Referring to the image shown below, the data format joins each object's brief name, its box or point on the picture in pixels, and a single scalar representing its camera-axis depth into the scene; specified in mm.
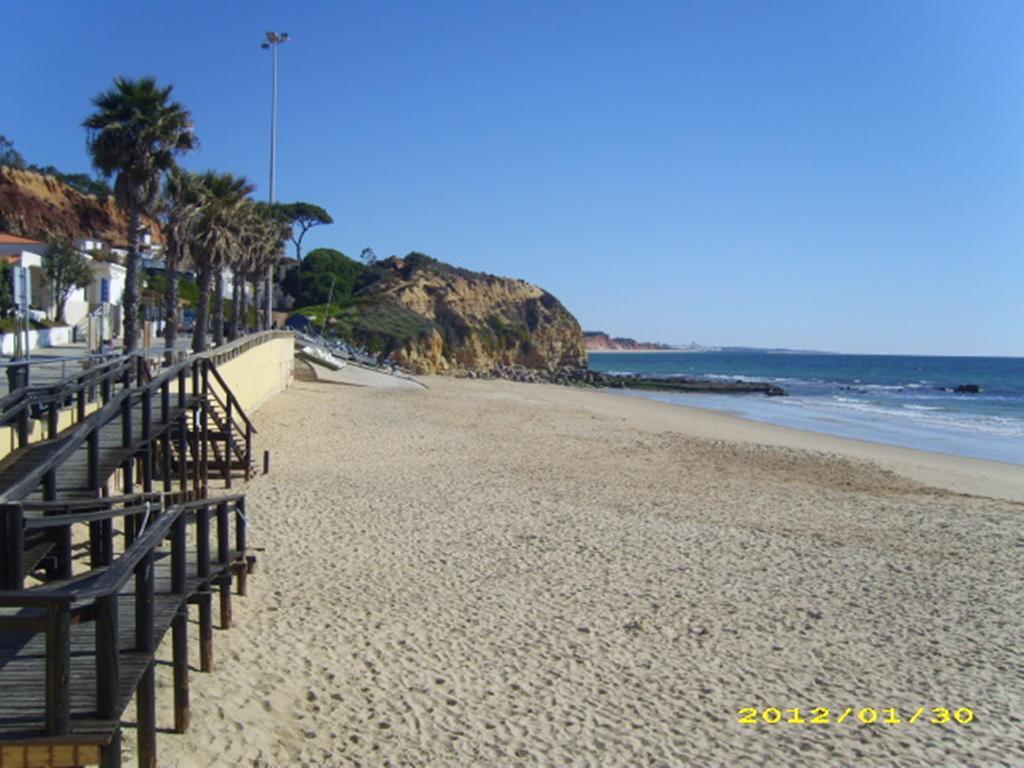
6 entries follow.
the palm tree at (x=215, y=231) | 27875
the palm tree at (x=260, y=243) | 35875
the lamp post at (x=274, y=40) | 37812
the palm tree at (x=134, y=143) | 21109
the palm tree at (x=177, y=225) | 24875
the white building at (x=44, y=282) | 39781
